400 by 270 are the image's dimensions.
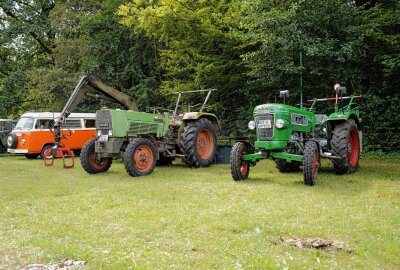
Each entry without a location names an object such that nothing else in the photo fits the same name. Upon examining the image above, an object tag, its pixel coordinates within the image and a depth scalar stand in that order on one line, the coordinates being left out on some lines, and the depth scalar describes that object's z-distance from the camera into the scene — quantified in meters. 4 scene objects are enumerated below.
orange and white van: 15.79
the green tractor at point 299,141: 7.85
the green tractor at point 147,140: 9.58
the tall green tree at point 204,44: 13.69
